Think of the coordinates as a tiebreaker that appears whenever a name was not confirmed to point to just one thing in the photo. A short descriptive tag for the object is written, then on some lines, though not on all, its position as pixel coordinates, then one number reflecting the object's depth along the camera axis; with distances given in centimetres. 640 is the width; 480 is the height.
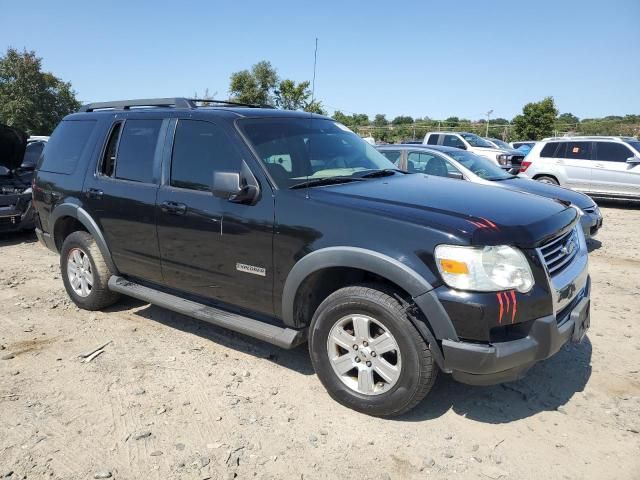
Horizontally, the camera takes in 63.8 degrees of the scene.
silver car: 772
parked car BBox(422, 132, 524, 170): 1738
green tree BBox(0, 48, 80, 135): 3036
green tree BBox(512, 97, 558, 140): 3838
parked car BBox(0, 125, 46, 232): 808
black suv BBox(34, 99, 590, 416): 279
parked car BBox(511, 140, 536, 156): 2317
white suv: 1179
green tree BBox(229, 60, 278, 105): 3816
